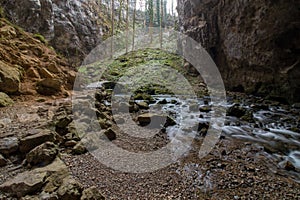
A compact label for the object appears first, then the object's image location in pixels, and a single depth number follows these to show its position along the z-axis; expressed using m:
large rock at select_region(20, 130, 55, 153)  3.57
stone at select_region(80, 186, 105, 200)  2.56
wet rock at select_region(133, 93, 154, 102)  13.53
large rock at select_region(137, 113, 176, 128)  7.42
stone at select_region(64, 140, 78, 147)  4.38
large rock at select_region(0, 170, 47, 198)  2.54
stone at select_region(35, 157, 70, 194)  2.63
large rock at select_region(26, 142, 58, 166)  3.24
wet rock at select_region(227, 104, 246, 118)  9.32
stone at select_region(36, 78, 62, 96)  7.92
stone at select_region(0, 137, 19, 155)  3.46
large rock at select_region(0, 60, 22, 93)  6.31
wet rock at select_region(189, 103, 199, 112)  10.91
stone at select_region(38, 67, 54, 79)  8.47
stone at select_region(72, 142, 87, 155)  4.20
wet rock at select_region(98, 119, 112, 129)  5.88
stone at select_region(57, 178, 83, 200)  2.47
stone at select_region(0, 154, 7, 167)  3.19
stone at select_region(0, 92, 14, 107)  5.87
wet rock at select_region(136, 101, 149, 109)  10.44
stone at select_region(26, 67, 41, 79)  7.94
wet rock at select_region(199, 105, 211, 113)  10.69
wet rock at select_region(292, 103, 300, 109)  10.72
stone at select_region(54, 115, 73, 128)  4.86
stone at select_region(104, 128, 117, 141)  5.45
